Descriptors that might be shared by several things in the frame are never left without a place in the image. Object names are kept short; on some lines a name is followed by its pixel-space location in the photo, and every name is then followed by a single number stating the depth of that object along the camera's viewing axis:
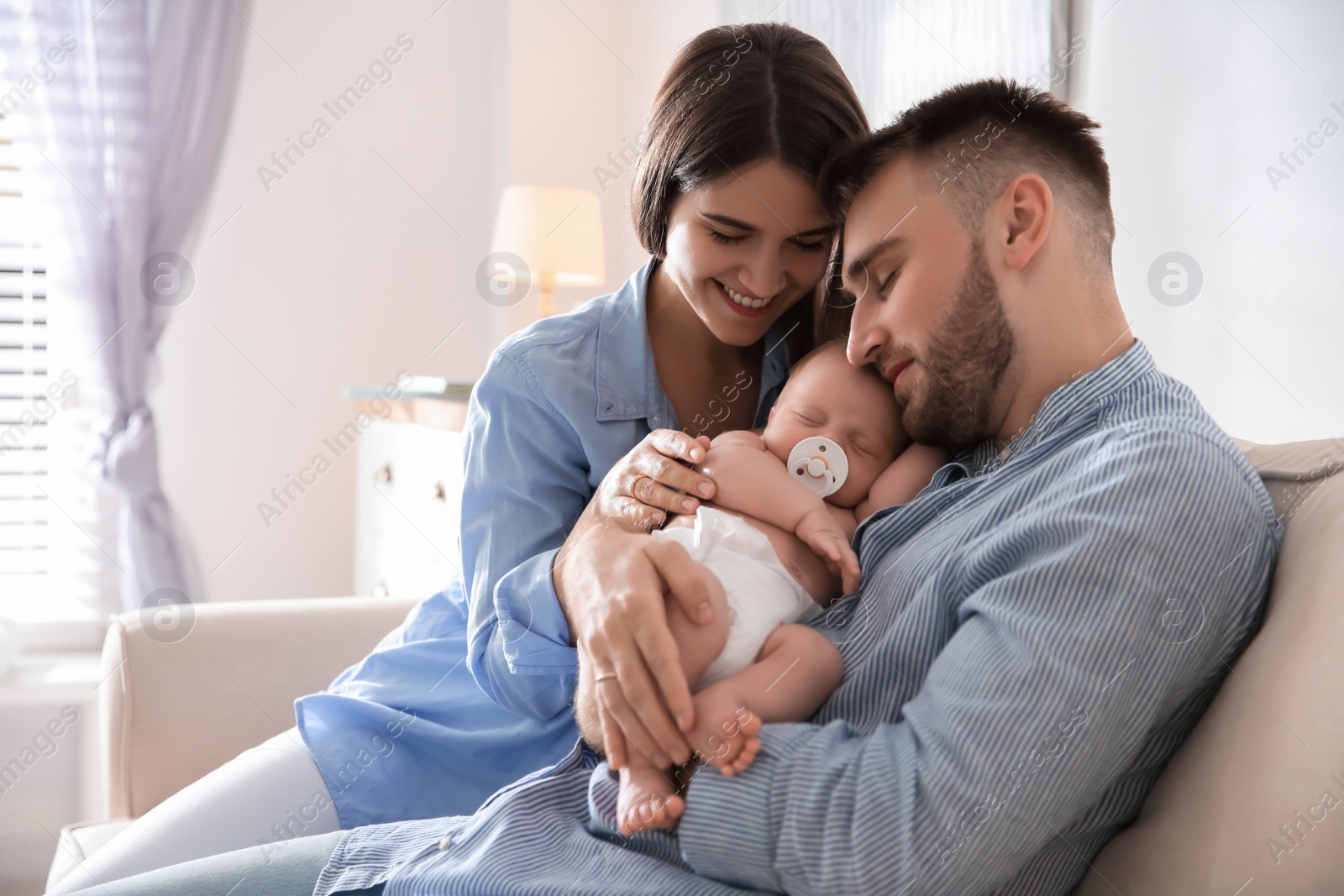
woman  1.26
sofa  0.77
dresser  2.21
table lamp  3.28
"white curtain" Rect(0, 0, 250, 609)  3.42
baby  0.91
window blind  3.48
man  0.79
